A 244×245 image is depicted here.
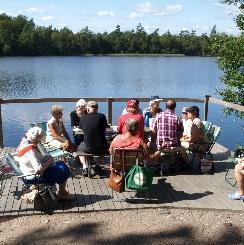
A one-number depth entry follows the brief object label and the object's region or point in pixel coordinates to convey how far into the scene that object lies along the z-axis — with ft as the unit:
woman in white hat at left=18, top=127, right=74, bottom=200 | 14.24
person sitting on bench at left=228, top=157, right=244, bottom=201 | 14.98
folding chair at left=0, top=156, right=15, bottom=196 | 15.67
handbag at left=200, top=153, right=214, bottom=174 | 18.78
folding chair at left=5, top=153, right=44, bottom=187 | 14.43
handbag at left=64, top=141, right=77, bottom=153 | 18.90
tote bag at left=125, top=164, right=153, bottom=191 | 14.76
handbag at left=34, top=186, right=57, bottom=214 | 14.40
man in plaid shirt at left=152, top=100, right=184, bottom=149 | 18.17
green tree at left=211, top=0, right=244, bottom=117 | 36.99
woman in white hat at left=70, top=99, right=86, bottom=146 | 20.27
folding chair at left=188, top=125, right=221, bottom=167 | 19.60
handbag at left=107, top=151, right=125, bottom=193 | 15.50
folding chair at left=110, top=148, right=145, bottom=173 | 15.11
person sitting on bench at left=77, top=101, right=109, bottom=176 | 17.68
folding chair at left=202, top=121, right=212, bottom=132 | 20.88
